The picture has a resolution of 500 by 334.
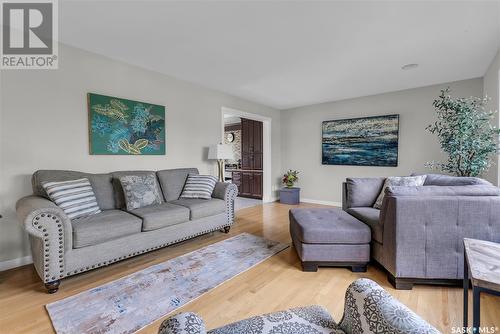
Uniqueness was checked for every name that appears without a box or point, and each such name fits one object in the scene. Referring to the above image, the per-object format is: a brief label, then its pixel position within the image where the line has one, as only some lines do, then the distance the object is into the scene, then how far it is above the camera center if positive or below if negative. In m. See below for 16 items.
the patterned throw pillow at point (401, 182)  2.70 -0.21
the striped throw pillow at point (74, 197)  2.15 -0.32
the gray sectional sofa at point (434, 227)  1.79 -0.49
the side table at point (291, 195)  5.37 -0.72
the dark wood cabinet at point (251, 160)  5.86 +0.08
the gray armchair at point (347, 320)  0.73 -0.53
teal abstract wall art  2.87 +0.48
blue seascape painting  4.46 +0.45
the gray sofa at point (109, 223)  1.86 -0.59
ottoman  2.24 -0.78
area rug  1.57 -1.04
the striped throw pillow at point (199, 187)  3.29 -0.34
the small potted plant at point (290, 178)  5.48 -0.34
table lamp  3.94 +0.18
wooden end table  0.90 -0.44
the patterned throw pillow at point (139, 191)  2.67 -0.33
